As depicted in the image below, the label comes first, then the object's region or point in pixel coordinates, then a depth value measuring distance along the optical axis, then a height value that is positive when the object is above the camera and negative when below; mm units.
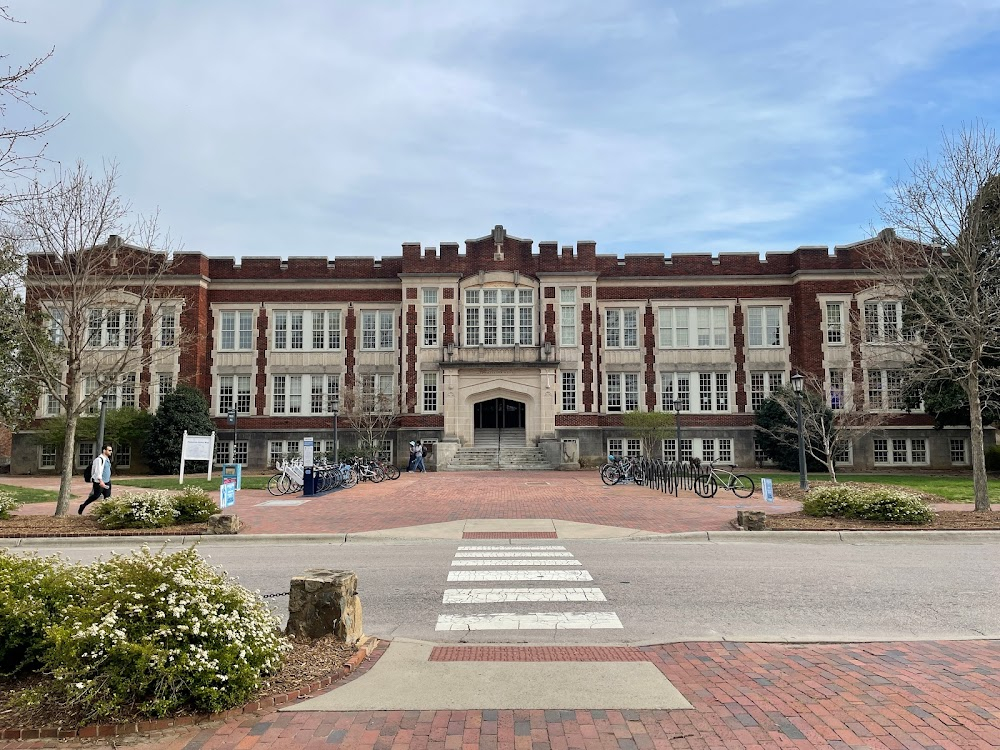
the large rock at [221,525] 14695 -1624
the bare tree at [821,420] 29234 +1055
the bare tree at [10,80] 7555 +3739
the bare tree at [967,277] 17438 +4185
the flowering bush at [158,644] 4727 -1353
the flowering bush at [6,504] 16567 -1371
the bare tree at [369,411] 37938 +1700
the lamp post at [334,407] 32812 +1905
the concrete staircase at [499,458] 37125 -753
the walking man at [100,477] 17828 -807
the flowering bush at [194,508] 15695 -1374
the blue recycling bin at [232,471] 19844 -802
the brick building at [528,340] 40344 +5849
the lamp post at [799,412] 22250 +930
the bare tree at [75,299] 16453 +3518
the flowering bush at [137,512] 15047 -1406
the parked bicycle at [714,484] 22208 -1271
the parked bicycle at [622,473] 27328 -1114
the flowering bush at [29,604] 5297 -1187
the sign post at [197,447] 27278 -123
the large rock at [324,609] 6402 -1446
